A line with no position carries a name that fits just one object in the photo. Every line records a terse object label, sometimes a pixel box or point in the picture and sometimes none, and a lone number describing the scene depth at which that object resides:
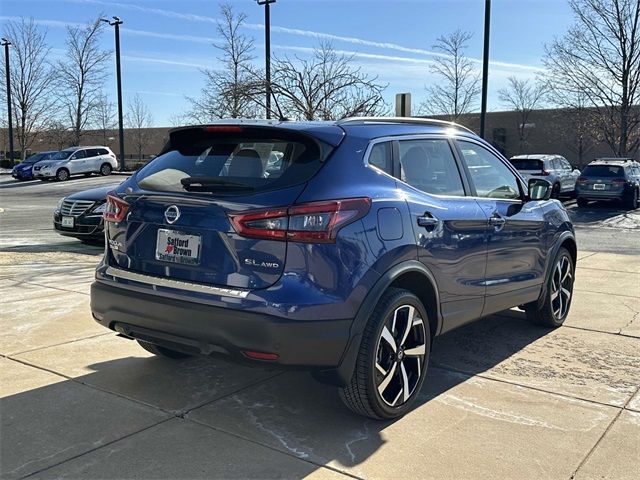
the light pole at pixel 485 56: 19.86
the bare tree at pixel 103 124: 50.26
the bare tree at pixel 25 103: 46.91
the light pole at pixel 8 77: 44.44
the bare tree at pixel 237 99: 16.39
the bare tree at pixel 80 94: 45.84
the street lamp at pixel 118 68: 36.38
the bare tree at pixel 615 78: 25.77
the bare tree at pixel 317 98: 16.47
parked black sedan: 9.83
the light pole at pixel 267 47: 16.52
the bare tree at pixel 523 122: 44.34
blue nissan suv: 3.21
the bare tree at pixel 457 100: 35.03
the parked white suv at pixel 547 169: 21.00
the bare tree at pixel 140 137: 64.62
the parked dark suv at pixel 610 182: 19.59
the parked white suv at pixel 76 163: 35.06
